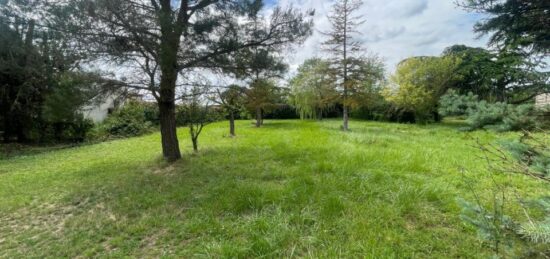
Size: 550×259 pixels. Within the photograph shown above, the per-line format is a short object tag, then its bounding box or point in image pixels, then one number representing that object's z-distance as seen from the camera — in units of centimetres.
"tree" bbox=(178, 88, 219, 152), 718
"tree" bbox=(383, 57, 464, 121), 1646
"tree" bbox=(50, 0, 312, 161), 430
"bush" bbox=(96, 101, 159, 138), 1424
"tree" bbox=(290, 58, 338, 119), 1711
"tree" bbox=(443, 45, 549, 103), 1535
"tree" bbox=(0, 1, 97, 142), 459
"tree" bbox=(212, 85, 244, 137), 650
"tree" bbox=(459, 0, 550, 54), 305
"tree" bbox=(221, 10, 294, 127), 564
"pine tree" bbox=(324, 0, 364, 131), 1307
